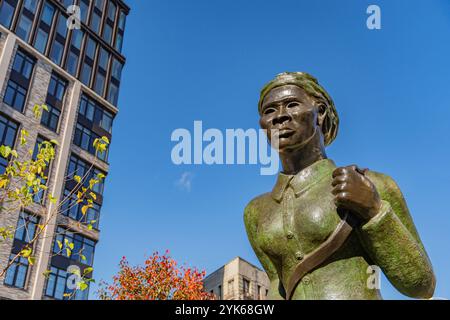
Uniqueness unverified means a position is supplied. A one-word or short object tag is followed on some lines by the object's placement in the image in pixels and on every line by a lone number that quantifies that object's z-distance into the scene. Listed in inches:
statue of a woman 85.6
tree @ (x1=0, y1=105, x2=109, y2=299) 239.9
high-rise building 912.9
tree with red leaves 889.5
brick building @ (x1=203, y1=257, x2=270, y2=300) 1317.7
